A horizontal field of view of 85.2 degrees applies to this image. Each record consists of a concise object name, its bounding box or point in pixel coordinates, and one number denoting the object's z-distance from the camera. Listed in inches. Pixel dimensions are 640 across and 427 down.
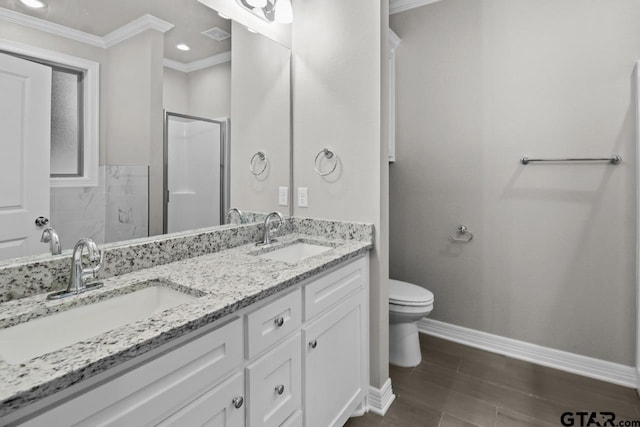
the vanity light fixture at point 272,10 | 75.0
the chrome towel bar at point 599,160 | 80.7
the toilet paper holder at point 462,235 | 101.4
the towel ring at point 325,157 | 78.0
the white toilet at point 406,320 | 87.3
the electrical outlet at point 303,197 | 83.0
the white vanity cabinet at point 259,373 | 29.3
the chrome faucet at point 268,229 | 73.5
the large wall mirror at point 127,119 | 41.9
